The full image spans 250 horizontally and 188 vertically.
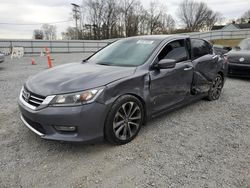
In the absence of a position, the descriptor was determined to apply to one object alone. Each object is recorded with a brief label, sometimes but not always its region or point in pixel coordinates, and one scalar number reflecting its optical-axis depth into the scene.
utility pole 45.06
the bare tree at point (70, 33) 50.19
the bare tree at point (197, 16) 65.94
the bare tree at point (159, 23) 54.69
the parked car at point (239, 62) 6.91
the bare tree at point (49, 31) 61.72
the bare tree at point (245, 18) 72.33
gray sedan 2.57
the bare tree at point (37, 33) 56.81
